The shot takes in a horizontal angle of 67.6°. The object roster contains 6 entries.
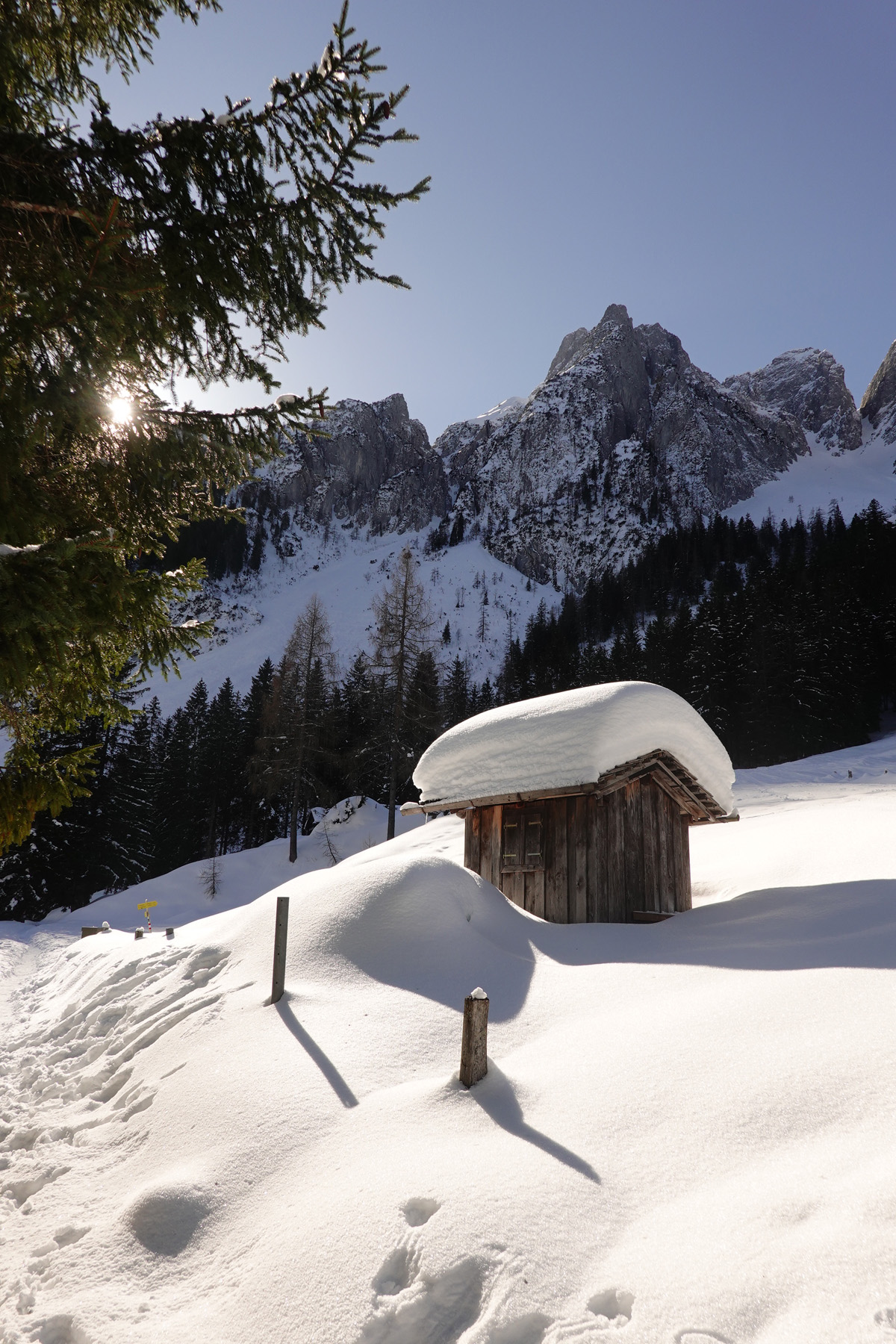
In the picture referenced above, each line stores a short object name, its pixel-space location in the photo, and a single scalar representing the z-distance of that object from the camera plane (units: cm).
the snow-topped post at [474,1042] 489
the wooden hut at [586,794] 1008
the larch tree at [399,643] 2797
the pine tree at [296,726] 2972
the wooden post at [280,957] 730
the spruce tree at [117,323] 363
